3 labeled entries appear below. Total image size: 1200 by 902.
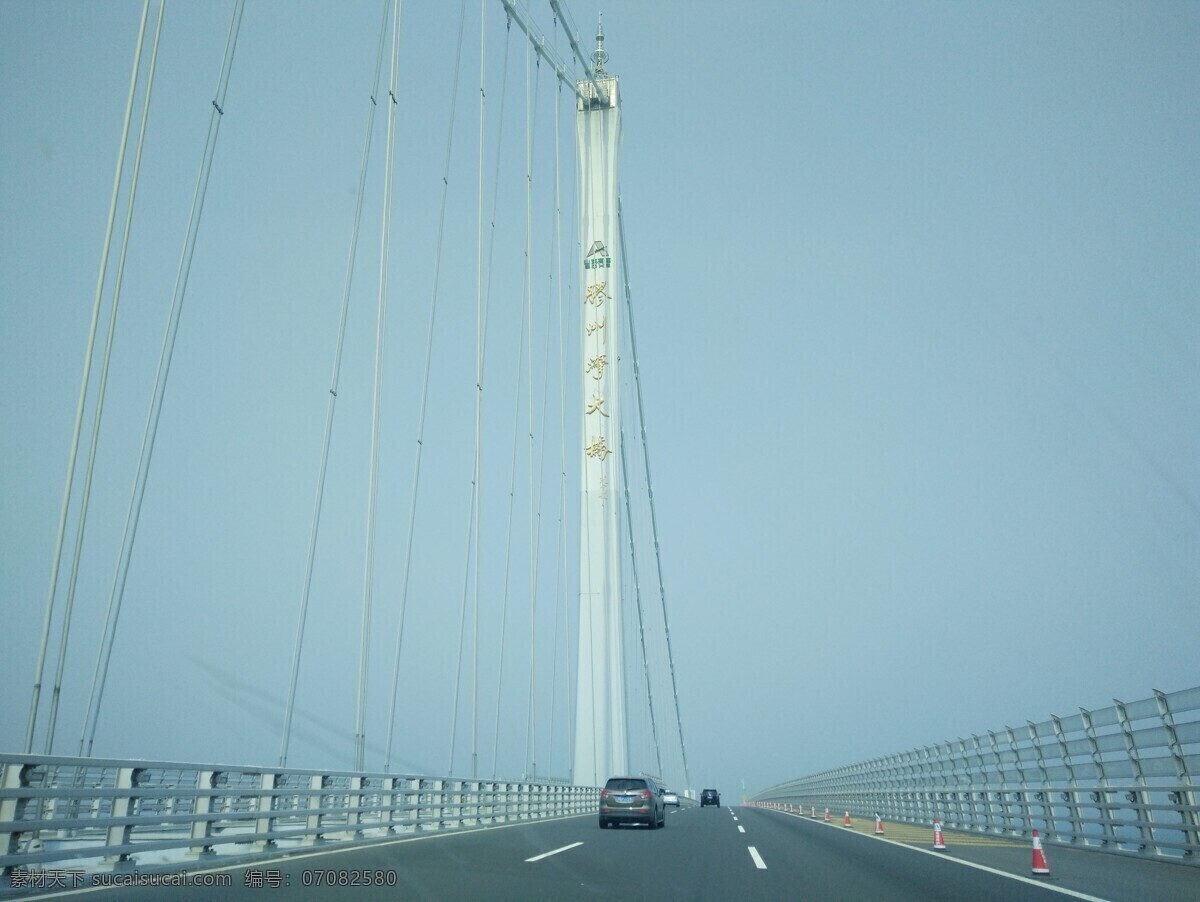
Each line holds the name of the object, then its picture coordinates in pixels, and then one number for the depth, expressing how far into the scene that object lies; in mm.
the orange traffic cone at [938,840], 19031
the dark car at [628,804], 26766
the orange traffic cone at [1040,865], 13195
